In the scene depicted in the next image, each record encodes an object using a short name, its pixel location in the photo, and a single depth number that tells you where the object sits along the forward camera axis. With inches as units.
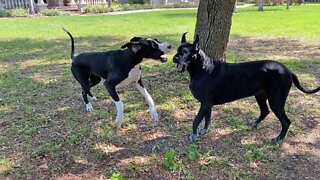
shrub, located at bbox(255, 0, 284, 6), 1275.8
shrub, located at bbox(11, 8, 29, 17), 869.2
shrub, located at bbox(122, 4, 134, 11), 1091.9
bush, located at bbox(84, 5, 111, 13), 979.3
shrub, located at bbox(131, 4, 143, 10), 1131.8
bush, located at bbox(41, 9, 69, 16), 902.4
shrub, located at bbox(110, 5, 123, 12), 1025.0
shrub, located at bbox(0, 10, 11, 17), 864.3
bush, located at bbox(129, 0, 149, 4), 1321.4
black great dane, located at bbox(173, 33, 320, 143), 136.3
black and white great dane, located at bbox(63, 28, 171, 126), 151.3
